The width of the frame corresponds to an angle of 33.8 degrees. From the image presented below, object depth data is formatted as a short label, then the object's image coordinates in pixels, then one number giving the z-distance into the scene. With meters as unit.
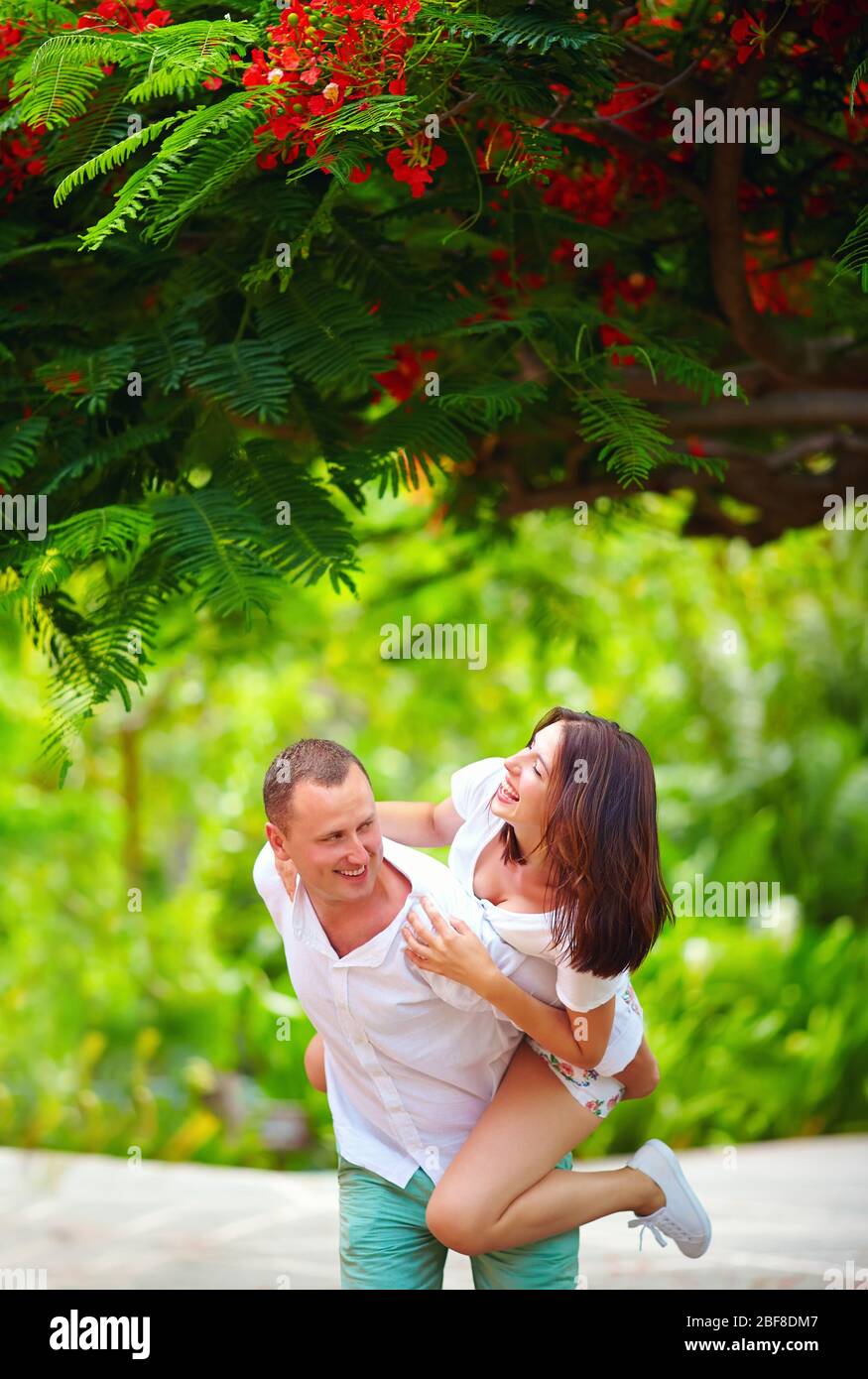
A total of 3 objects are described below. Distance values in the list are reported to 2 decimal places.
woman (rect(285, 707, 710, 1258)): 2.59
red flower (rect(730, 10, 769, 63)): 2.59
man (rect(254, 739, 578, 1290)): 2.64
